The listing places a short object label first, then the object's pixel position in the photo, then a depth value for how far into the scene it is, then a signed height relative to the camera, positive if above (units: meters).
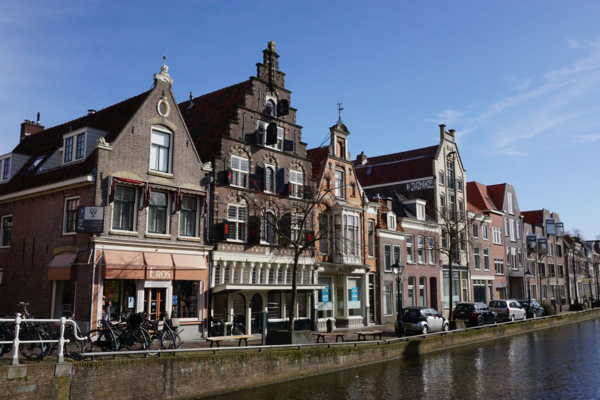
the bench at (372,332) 25.40 -1.85
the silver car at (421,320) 29.61 -1.52
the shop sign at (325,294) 33.70 -0.07
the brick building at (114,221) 22.22 +3.19
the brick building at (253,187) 27.53 +5.75
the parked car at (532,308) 44.00 -1.34
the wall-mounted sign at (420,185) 48.38 +9.66
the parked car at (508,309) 40.06 -1.29
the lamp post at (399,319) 27.42 -1.35
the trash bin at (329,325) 32.12 -1.90
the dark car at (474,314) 35.81 -1.42
